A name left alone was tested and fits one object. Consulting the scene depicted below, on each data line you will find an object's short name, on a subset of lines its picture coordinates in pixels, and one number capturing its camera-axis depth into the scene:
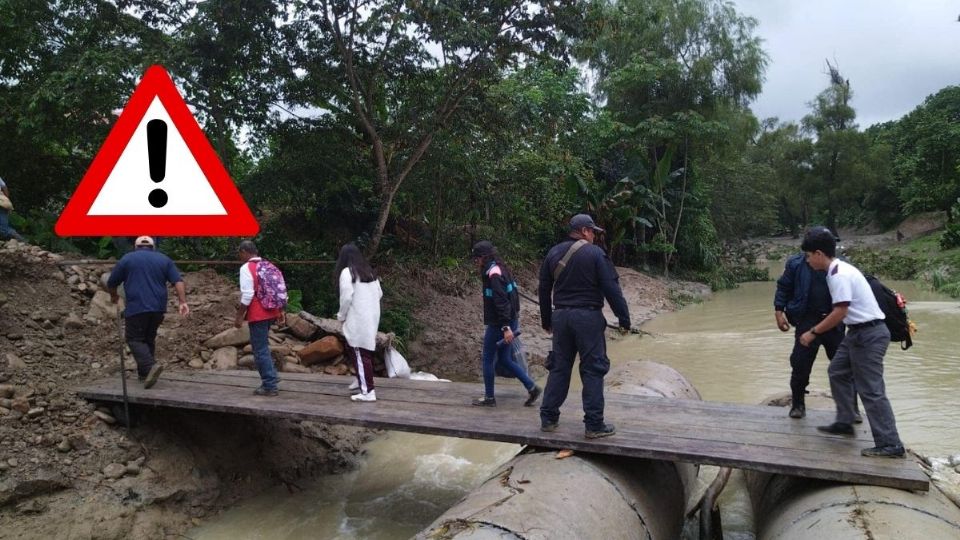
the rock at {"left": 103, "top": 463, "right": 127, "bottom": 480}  5.66
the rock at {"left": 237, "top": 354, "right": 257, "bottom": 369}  8.30
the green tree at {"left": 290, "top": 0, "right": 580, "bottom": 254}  9.27
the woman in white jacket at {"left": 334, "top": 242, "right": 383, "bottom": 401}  5.71
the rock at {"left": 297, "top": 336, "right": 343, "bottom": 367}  8.68
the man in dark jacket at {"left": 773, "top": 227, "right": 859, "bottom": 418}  4.65
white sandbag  8.59
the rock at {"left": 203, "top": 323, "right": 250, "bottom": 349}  8.48
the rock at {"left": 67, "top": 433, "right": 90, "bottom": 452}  5.78
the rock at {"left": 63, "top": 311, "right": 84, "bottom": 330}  7.41
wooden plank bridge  3.94
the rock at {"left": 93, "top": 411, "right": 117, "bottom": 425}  6.21
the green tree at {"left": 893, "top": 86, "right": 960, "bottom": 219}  31.91
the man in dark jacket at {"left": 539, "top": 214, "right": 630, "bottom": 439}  4.41
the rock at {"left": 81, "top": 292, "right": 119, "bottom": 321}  7.85
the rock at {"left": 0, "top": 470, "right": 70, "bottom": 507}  5.04
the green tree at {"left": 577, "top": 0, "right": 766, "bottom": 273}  23.94
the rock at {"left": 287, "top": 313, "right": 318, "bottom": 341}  9.18
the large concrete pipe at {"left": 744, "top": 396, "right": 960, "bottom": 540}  3.10
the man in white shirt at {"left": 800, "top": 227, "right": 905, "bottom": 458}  3.88
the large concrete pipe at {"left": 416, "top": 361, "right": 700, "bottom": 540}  3.33
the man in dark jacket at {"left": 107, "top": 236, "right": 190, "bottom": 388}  6.24
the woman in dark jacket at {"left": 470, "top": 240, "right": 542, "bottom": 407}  5.48
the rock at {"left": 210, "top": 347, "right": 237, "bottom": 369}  8.16
